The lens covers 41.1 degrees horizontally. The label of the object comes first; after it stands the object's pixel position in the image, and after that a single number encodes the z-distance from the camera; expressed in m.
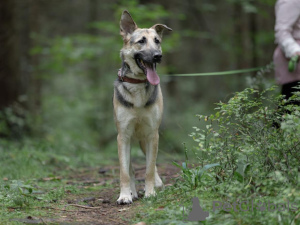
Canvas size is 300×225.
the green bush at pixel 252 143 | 3.54
